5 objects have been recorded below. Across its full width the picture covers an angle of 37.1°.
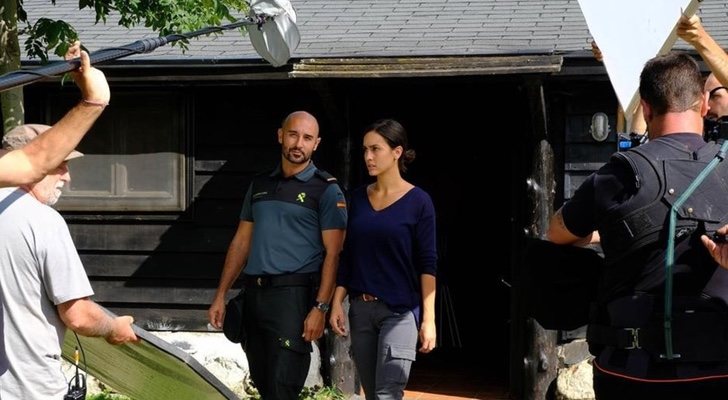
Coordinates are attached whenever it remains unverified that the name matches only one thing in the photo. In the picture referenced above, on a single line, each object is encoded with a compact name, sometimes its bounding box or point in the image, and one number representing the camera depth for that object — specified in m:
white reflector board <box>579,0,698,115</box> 3.74
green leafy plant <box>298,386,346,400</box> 8.17
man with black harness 3.29
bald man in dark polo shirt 5.51
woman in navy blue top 5.29
